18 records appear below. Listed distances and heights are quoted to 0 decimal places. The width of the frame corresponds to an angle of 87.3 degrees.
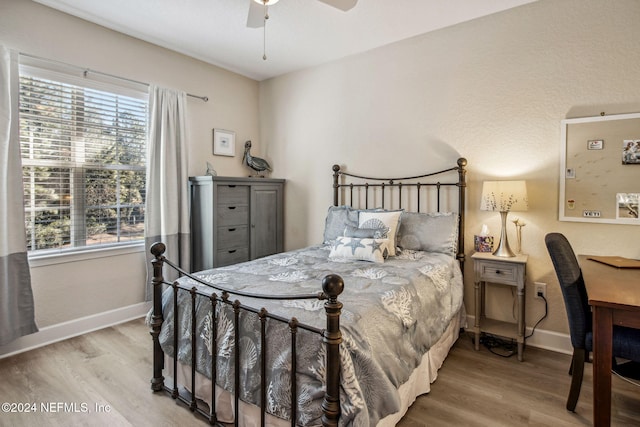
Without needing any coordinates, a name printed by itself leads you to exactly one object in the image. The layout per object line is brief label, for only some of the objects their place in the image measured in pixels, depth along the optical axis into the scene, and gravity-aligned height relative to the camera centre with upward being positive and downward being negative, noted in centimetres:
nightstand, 249 -57
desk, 147 -52
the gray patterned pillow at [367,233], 271 -23
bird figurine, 413 +53
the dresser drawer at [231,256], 346 -56
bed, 134 -60
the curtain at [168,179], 329 +24
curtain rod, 261 +115
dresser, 342 -17
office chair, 178 -56
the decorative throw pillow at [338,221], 316 -16
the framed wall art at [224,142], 395 +74
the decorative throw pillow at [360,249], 253 -34
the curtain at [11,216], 243 -10
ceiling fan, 210 +127
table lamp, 248 +4
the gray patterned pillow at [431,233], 277 -23
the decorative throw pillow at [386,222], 274 -14
